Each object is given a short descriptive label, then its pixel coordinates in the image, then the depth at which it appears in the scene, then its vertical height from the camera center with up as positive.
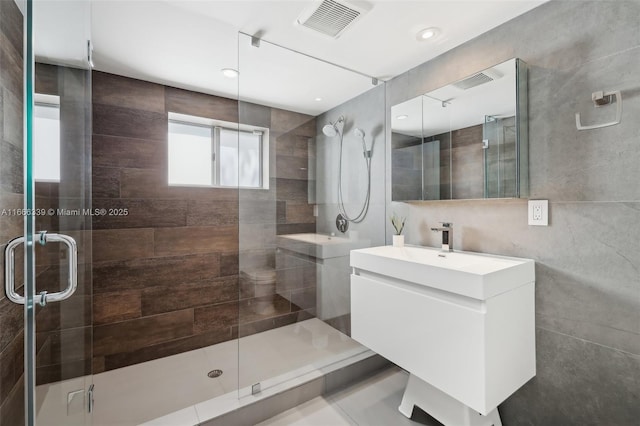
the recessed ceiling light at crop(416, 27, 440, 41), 1.64 +1.06
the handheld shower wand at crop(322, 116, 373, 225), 2.06 +0.41
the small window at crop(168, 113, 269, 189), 2.37 +0.56
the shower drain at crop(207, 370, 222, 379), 2.04 -1.18
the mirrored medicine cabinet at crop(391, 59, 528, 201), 1.47 +0.45
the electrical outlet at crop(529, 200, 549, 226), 1.41 +0.00
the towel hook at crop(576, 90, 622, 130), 1.20 +0.48
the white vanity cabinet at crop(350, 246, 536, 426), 1.18 -0.54
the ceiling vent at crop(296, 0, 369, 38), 1.42 +1.05
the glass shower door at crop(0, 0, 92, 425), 0.78 +0.01
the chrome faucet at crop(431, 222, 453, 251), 1.79 -0.15
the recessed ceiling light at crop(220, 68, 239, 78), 2.14 +1.09
